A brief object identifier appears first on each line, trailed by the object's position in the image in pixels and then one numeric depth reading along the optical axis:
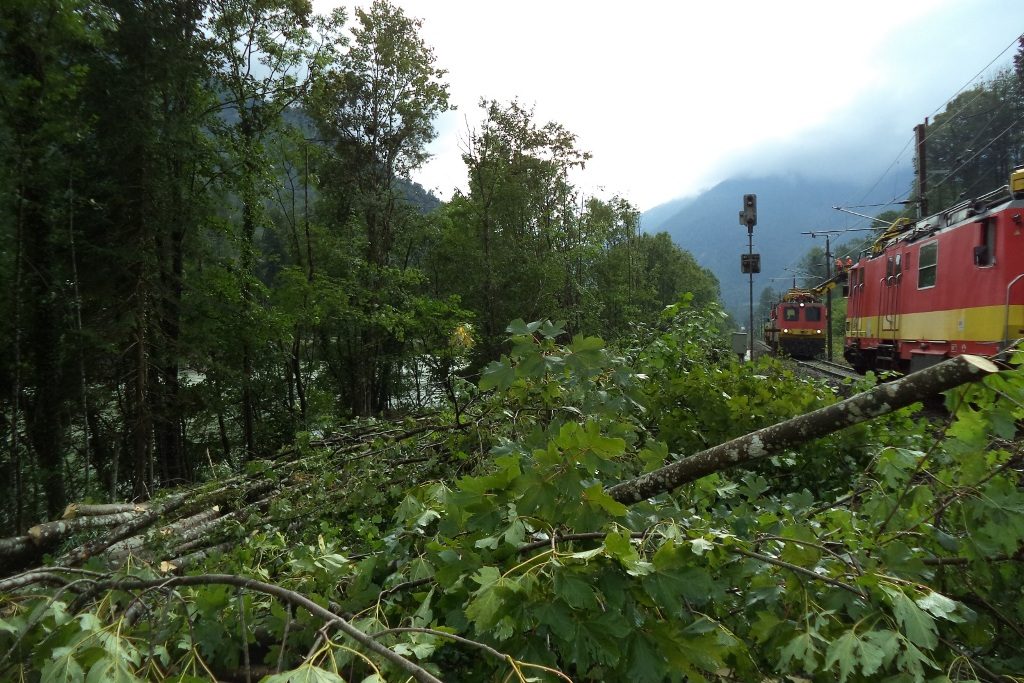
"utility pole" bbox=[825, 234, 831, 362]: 29.81
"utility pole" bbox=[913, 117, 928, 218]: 19.61
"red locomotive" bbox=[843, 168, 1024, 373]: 8.38
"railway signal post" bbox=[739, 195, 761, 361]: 15.72
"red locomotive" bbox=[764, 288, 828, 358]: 29.97
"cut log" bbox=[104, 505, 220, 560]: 3.48
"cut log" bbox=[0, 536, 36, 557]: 3.74
